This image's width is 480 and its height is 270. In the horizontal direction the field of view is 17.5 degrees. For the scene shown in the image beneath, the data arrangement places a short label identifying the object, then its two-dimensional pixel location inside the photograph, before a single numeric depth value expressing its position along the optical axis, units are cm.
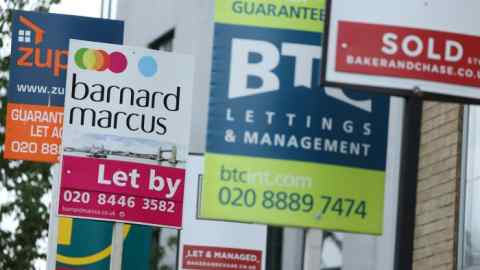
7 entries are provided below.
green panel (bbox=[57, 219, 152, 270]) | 1547
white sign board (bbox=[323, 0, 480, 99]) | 859
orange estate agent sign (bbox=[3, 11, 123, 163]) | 1638
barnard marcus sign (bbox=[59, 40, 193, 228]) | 1294
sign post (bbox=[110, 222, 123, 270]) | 1265
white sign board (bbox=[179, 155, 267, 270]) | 1567
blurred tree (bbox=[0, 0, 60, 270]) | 2466
